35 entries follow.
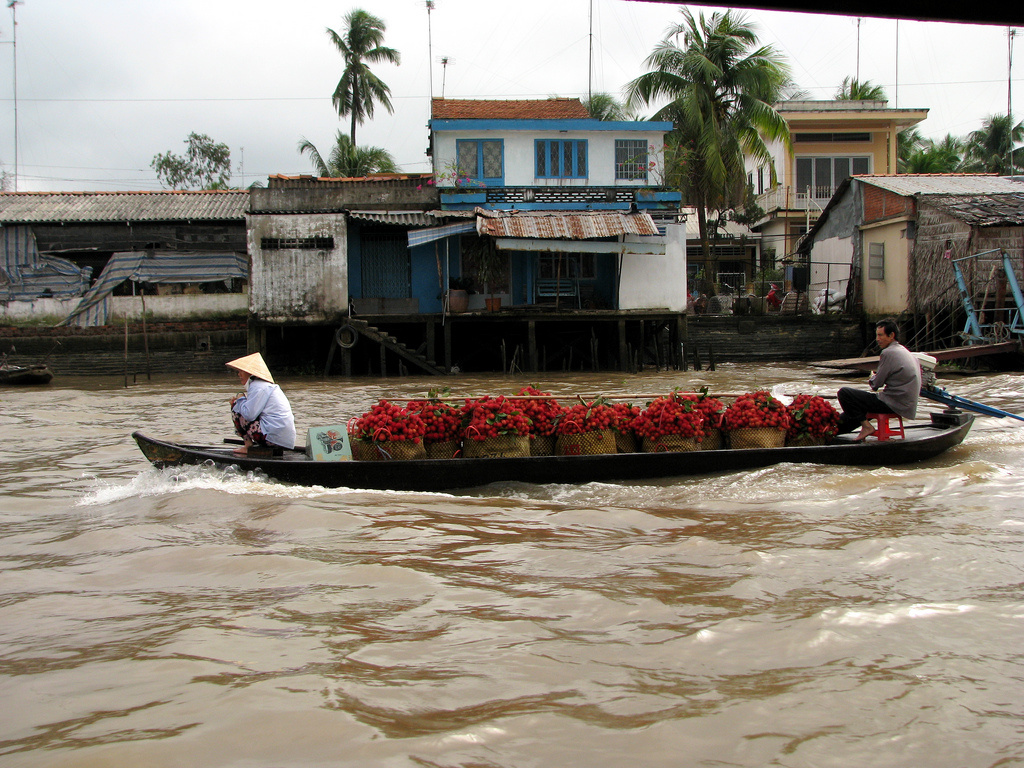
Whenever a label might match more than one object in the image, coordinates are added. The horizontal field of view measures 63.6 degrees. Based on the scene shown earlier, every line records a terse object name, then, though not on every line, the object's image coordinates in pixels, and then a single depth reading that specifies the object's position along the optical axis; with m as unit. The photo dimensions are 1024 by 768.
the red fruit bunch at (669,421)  7.50
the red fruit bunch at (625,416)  7.59
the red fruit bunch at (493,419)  7.24
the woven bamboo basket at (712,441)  7.66
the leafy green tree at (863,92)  32.28
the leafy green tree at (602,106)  33.09
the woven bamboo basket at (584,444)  7.42
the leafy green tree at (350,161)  30.34
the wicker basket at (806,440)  7.95
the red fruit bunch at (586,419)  7.40
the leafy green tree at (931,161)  33.59
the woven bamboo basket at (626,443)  7.62
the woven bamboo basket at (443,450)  7.38
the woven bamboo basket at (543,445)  7.47
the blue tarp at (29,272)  23.20
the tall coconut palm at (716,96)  24.14
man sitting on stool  7.68
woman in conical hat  7.27
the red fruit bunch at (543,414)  7.46
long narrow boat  7.10
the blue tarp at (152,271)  23.03
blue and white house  20.70
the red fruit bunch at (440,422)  7.36
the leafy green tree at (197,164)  40.00
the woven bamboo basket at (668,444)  7.52
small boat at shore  18.92
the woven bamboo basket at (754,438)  7.59
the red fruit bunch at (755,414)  7.59
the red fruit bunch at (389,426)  7.20
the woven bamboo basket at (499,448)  7.25
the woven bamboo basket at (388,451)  7.21
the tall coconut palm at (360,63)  30.88
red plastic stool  7.78
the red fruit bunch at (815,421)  7.95
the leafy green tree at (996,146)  38.34
